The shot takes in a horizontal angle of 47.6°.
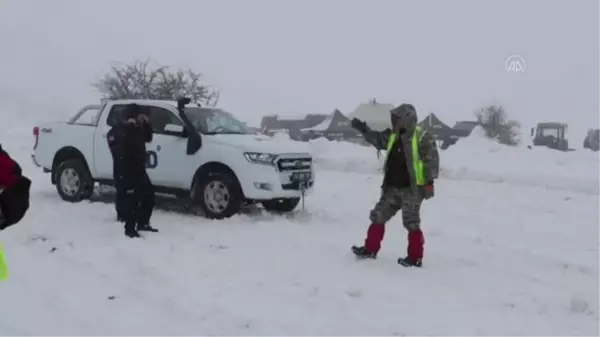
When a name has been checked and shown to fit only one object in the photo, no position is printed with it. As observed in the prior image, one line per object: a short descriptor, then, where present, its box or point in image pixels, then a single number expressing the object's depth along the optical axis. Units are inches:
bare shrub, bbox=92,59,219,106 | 1117.1
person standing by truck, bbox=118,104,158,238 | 333.7
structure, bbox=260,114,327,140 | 2230.6
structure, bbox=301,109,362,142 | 1780.3
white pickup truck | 381.1
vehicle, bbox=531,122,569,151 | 1560.0
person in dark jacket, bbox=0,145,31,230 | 114.0
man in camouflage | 279.3
